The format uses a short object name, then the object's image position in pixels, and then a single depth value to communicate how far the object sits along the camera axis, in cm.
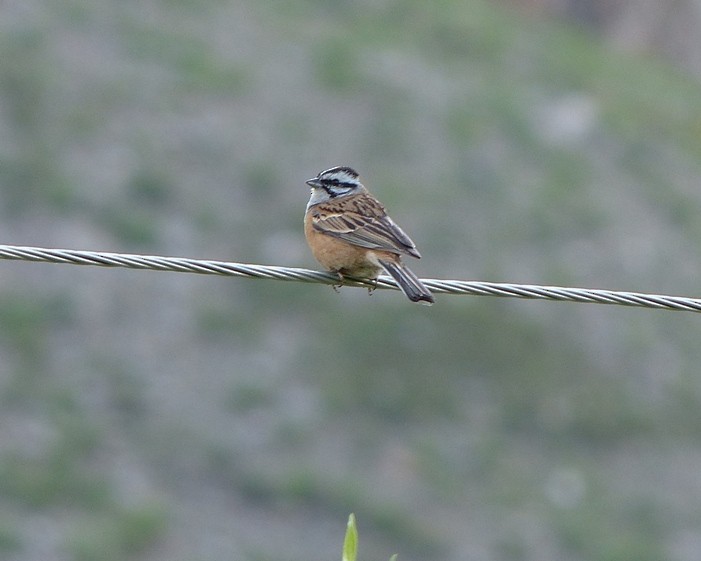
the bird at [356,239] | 1517
